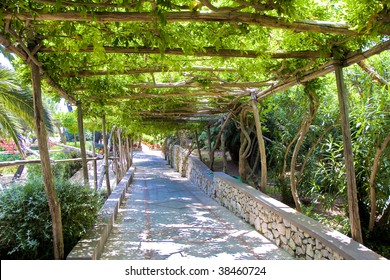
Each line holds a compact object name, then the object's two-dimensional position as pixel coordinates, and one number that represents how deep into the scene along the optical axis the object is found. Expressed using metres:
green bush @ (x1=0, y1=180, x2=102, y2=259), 4.02
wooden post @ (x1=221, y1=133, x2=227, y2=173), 11.63
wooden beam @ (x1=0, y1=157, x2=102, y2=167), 6.18
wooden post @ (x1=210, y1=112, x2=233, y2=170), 10.34
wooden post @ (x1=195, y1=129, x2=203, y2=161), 16.54
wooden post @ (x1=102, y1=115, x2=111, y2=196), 9.80
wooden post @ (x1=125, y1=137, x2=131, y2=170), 19.89
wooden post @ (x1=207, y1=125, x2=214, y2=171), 13.35
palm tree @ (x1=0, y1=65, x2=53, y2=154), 6.66
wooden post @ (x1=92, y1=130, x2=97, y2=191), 8.69
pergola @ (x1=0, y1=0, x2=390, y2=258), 2.92
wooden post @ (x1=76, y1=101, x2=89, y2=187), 6.47
